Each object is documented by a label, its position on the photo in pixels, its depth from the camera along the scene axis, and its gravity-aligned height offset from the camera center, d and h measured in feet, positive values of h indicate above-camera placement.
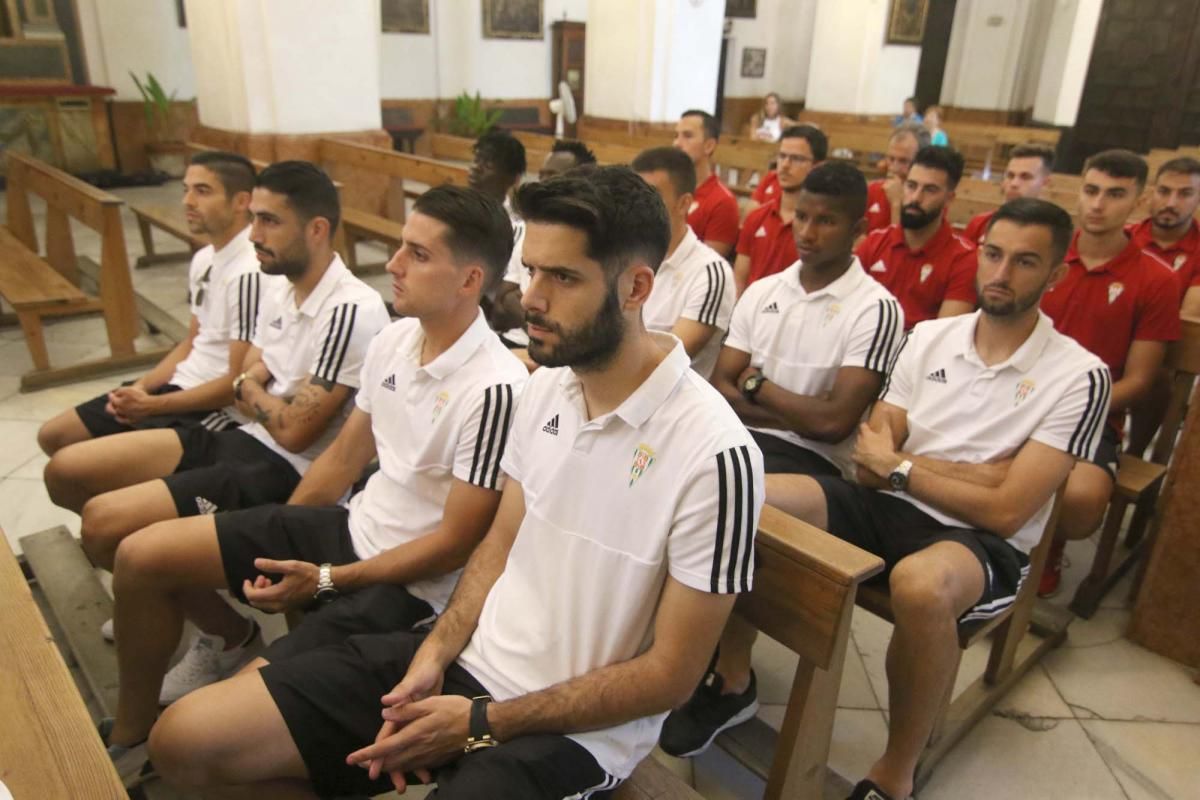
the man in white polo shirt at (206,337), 9.09 -2.81
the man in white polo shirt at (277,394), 7.66 -2.87
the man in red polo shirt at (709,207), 13.85 -1.67
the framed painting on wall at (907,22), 41.96 +4.30
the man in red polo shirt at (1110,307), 8.58 -2.11
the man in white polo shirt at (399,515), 5.99 -3.10
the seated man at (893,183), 14.73 -1.29
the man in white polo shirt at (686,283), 9.43 -1.99
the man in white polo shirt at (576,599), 4.42 -2.66
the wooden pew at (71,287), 14.16 -3.50
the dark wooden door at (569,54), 42.06 +2.08
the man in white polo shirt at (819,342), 8.03 -2.23
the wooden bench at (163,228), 18.26 -3.18
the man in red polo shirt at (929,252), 10.87 -1.81
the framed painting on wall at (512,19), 40.01 +3.49
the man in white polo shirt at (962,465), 6.17 -2.85
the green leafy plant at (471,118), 38.75 -1.11
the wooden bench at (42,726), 3.75 -2.99
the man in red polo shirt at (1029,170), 13.67 -0.87
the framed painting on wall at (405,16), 37.52 +3.20
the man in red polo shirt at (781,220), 12.30 -1.68
